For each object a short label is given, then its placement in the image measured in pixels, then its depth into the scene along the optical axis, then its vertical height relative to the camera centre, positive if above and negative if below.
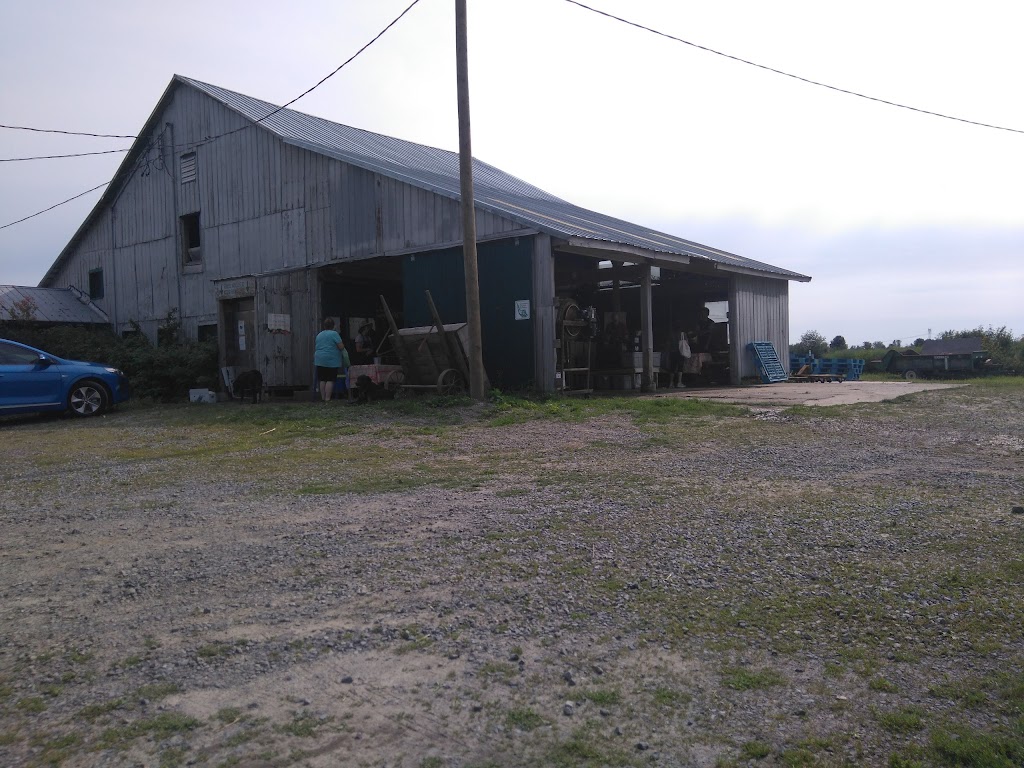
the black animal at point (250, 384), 17.95 -0.28
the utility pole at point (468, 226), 13.36 +2.31
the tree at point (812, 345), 45.72 +0.83
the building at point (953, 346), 30.02 +0.36
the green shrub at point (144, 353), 19.81 +0.52
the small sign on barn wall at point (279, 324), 18.28 +1.06
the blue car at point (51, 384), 14.09 -0.16
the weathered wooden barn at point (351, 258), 15.73 +2.59
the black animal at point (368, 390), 15.09 -0.41
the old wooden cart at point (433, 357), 14.31 +0.18
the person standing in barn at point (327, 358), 15.58 +0.22
